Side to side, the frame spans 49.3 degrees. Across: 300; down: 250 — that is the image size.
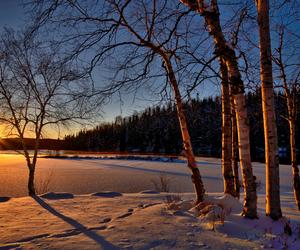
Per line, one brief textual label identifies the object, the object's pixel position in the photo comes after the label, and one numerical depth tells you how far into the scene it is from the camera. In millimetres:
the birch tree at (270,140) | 4953
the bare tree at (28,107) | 12195
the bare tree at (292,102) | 9117
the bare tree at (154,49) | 5478
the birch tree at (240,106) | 5168
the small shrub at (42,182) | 13730
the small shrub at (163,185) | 12888
